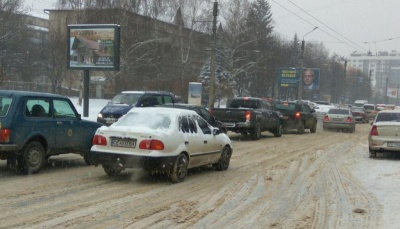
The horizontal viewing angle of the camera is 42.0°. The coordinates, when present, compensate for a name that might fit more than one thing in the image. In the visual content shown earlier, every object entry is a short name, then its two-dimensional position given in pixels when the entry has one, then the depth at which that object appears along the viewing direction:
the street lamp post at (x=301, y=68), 43.16
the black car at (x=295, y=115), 26.42
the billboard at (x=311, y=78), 71.31
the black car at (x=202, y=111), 16.22
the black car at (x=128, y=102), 19.39
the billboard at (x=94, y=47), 26.67
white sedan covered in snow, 9.49
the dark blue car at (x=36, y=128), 9.90
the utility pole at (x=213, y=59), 26.85
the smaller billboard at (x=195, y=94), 33.88
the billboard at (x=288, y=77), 64.04
